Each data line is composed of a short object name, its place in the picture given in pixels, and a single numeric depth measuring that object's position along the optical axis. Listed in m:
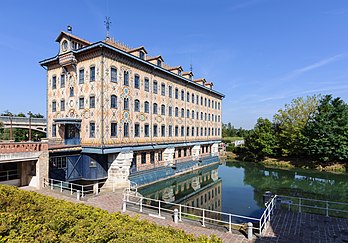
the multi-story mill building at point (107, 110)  18.36
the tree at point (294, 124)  38.56
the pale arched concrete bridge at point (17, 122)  30.17
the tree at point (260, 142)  41.16
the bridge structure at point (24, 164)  14.18
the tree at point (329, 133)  32.75
